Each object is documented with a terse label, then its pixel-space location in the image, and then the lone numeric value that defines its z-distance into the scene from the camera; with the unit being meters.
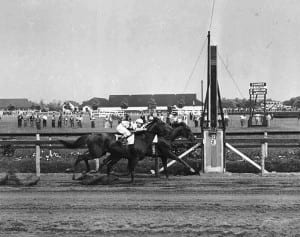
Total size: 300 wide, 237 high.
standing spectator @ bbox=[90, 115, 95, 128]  42.81
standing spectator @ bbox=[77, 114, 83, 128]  44.44
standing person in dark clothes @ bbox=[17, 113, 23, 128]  43.69
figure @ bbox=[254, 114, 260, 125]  44.99
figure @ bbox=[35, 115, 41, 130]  39.01
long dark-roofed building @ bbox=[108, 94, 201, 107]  118.17
